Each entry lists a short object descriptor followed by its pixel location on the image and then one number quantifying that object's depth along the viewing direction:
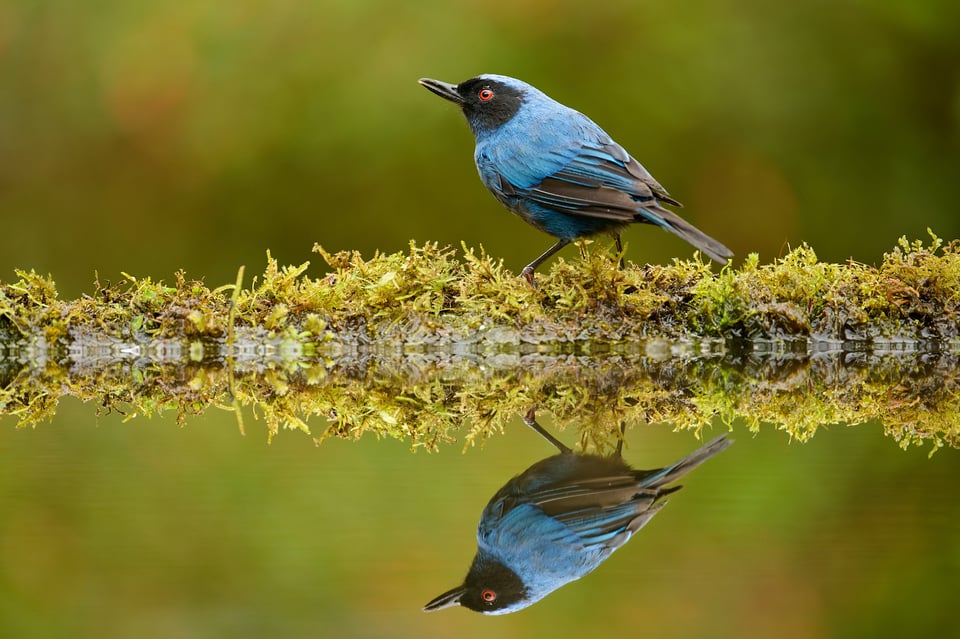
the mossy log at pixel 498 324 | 10.61
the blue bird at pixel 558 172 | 11.43
